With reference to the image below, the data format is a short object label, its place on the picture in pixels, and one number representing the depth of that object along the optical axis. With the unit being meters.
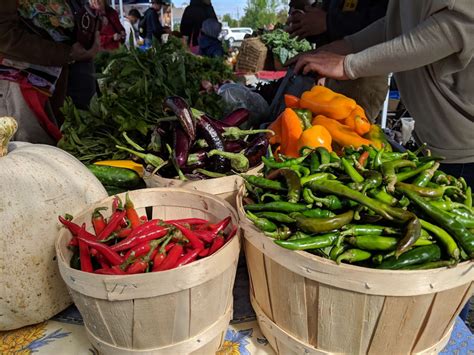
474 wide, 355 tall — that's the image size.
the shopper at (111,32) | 5.37
